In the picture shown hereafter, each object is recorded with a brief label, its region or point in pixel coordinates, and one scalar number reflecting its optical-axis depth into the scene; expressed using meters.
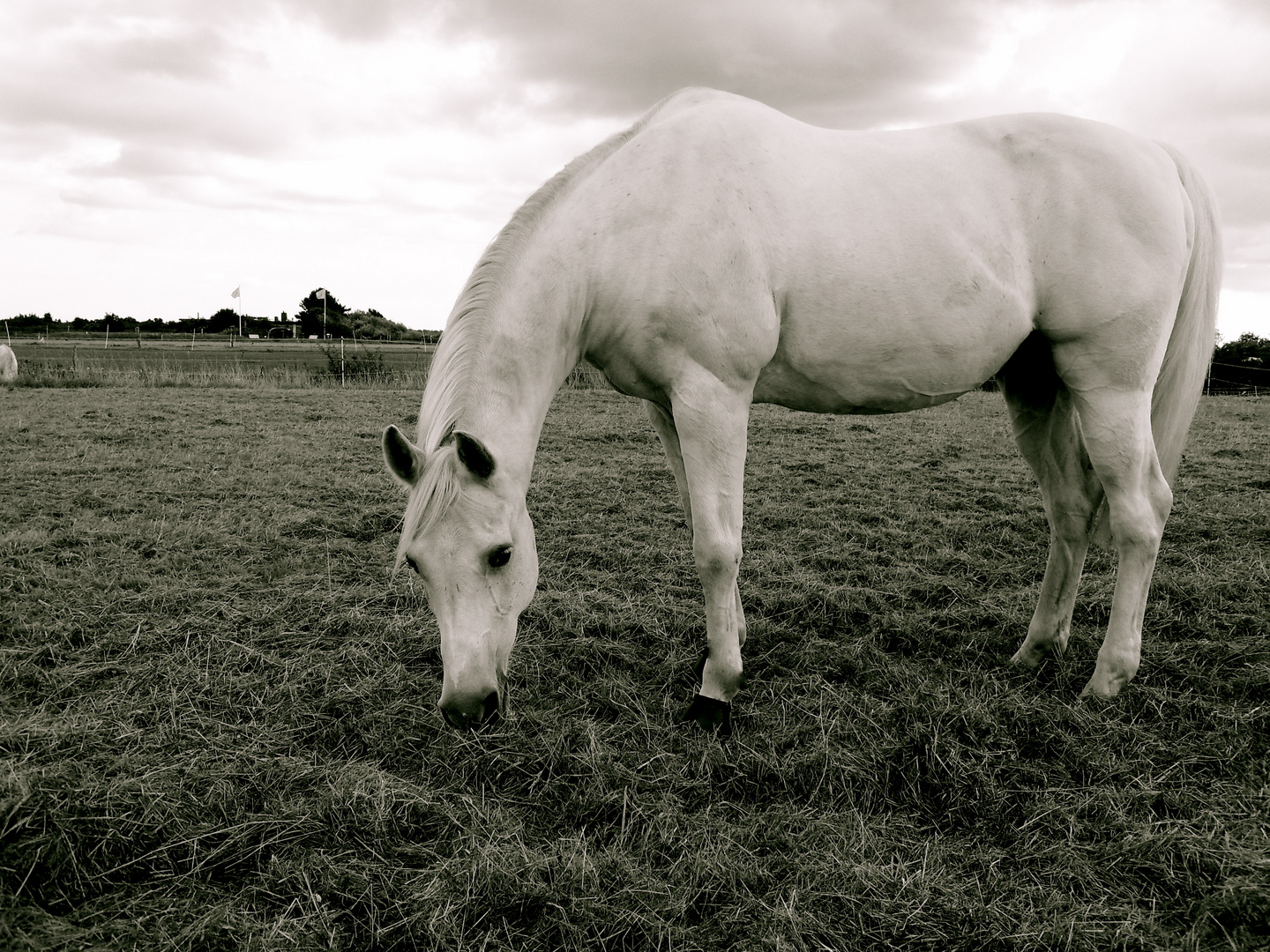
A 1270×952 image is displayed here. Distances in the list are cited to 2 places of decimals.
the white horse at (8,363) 15.07
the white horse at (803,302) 2.71
